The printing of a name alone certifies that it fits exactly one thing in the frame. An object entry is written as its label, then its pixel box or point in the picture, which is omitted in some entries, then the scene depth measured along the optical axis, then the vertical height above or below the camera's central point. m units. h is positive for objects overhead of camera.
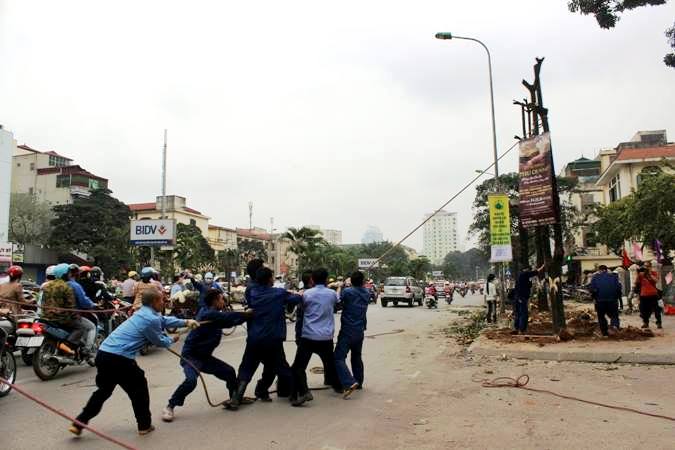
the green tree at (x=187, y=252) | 47.44 +2.45
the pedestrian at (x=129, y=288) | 12.98 -0.20
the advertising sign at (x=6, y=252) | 31.17 +1.69
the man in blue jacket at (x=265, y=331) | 6.34 -0.62
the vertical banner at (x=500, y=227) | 16.42 +1.55
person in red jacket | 12.95 -0.42
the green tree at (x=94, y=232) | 49.91 +4.64
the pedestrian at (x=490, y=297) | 17.14 -0.63
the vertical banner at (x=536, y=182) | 11.84 +2.14
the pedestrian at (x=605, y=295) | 11.48 -0.39
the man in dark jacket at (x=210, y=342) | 6.12 -0.73
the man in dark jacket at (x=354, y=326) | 7.25 -0.65
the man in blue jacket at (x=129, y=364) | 5.20 -0.81
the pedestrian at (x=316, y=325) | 6.79 -0.60
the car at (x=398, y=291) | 31.27 -0.77
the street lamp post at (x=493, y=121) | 21.45 +6.71
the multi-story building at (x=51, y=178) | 68.62 +13.37
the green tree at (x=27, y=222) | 54.06 +5.99
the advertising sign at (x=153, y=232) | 30.69 +2.74
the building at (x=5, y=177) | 36.12 +7.05
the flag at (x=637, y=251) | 23.20 +1.12
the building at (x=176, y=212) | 86.56 +11.38
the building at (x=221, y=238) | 100.26 +7.90
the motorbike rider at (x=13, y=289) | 8.75 -0.14
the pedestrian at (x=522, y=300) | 12.80 -0.55
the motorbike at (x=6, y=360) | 7.00 -1.07
